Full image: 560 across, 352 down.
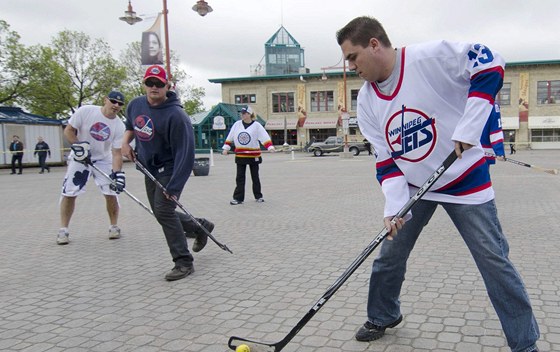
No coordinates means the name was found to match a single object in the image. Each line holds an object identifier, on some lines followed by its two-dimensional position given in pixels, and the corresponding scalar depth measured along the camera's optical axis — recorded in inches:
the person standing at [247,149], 362.6
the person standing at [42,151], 828.7
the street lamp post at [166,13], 603.8
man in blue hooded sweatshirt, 167.0
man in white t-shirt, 227.8
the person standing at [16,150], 804.6
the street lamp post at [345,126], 1184.2
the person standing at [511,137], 1698.3
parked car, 1312.7
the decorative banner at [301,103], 1908.2
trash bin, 652.1
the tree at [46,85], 1145.4
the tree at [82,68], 1274.6
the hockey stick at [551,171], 284.4
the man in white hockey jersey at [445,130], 87.1
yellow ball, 100.9
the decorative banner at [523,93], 1683.1
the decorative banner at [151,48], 513.3
